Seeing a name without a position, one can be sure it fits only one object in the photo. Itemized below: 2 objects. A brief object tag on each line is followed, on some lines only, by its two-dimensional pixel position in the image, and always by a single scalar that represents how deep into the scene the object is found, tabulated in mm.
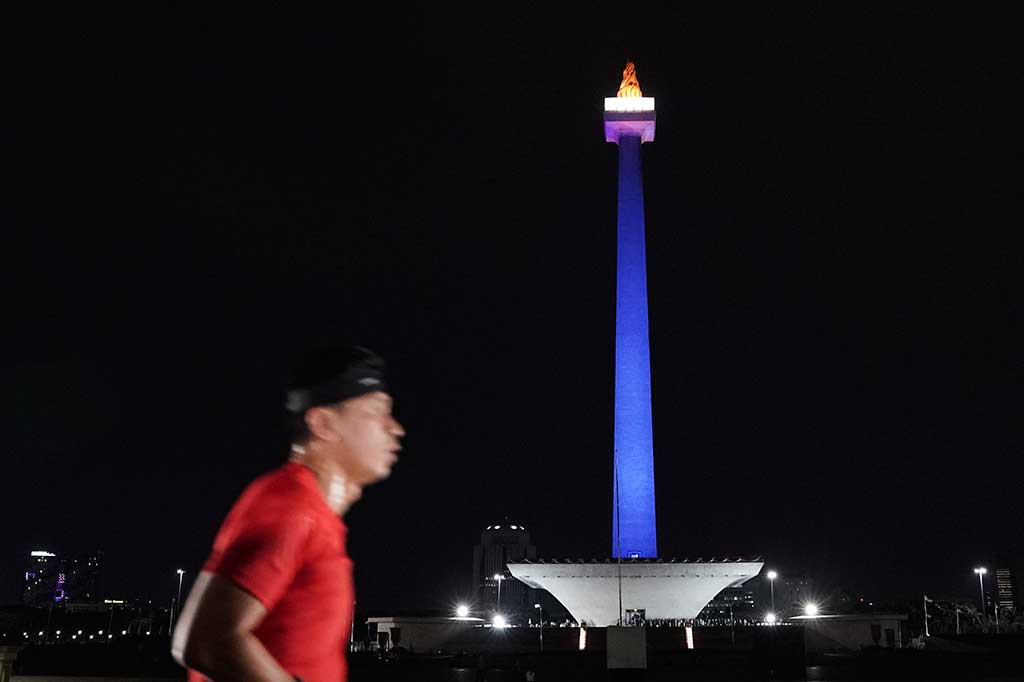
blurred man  2289
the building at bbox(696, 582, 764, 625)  113500
